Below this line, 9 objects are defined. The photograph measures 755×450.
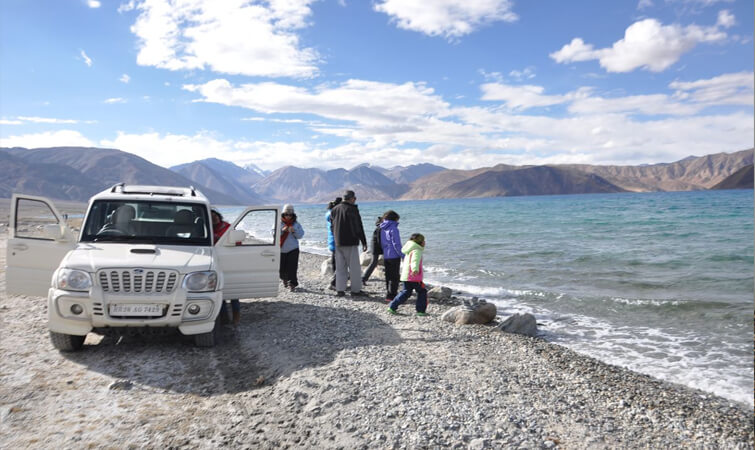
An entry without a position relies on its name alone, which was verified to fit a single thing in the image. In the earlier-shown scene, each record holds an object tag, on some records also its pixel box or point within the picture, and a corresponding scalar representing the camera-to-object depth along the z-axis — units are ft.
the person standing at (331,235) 37.06
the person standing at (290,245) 35.32
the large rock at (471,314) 31.09
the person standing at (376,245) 36.78
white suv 18.83
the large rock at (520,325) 30.07
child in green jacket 29.48
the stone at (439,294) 40.40
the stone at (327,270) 50.16
